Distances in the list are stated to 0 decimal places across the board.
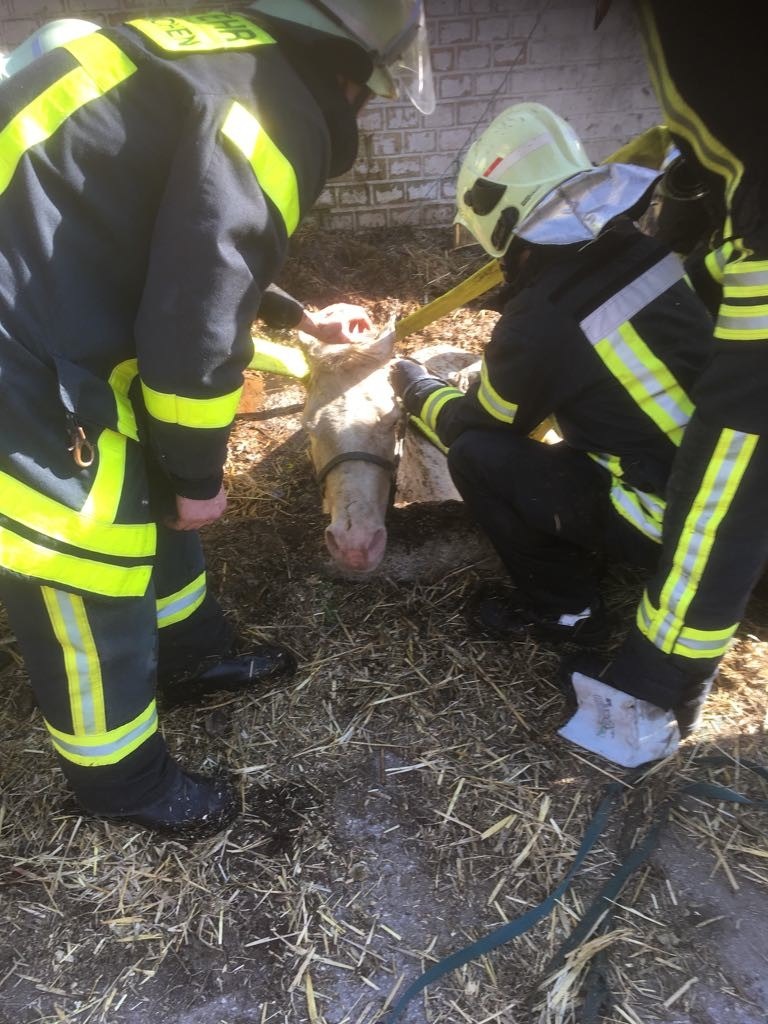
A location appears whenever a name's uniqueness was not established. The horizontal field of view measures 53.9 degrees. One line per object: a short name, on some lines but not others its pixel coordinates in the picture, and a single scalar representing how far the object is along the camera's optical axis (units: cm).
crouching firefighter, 275
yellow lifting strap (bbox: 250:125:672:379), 340
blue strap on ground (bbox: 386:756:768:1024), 228
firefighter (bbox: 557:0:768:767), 228
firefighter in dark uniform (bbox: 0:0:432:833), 181
